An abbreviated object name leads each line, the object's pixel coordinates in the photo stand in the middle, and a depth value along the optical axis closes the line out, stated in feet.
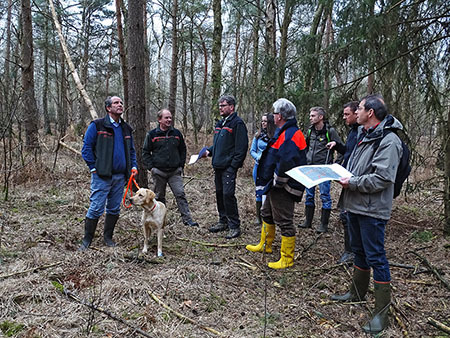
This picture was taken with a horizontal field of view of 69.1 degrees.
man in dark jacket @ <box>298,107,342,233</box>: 18.25
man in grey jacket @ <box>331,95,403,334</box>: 9.35
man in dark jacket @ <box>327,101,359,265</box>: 14.92
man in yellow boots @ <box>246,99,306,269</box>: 13.62
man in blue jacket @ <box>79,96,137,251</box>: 14.65
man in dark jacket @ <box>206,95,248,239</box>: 17.75
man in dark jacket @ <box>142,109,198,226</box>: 18.94
